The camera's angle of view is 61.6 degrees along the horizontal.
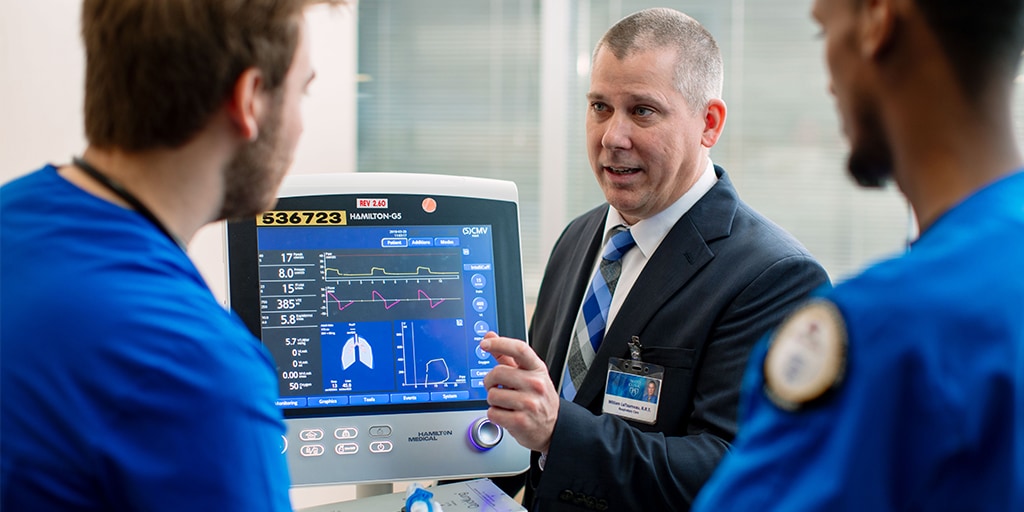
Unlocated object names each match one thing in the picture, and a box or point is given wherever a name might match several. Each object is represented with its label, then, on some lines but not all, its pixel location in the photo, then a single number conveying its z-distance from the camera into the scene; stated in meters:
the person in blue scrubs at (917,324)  0.61
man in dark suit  1.48
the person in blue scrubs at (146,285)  0.77
